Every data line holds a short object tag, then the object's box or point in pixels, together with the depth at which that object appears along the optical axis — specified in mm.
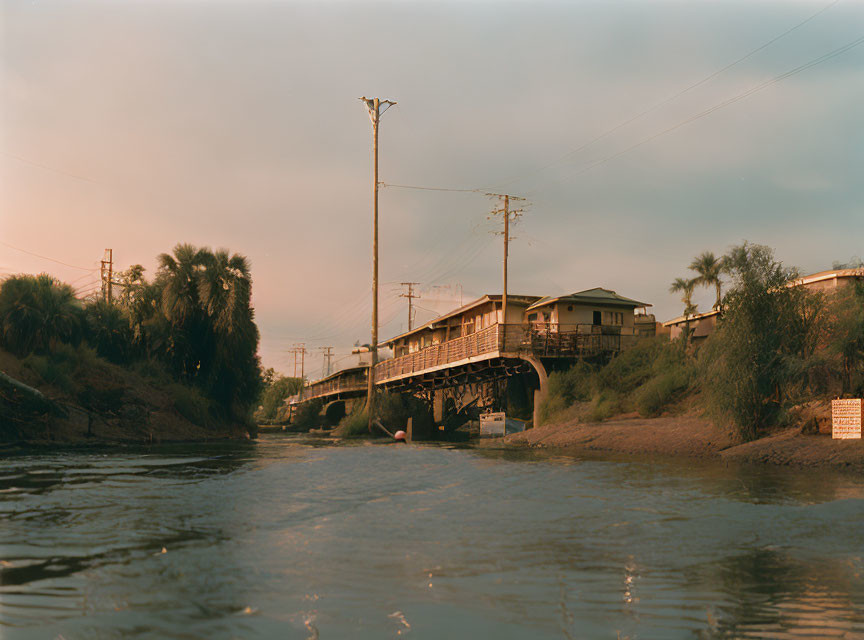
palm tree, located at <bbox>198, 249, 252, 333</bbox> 37750
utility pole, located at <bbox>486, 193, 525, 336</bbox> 43469
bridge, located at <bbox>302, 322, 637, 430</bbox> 35750
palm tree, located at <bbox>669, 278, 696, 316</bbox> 58031
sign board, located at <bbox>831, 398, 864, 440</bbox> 16797
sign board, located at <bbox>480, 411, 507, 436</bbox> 36219
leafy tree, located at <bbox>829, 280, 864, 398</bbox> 18359
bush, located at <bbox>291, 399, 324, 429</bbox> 81188
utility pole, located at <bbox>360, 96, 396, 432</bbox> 46812
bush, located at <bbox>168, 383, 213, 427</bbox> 32812
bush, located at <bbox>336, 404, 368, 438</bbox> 46469
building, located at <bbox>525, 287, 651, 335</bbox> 39094
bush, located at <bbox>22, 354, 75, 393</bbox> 26109
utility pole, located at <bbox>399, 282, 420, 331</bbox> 88788
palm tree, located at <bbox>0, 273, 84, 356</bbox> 28016
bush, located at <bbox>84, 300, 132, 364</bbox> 34562
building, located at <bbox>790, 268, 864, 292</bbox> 26292
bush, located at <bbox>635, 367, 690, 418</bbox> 28172
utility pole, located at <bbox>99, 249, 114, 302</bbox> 52088
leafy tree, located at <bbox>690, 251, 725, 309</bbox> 58031
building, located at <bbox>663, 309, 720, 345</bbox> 34000
